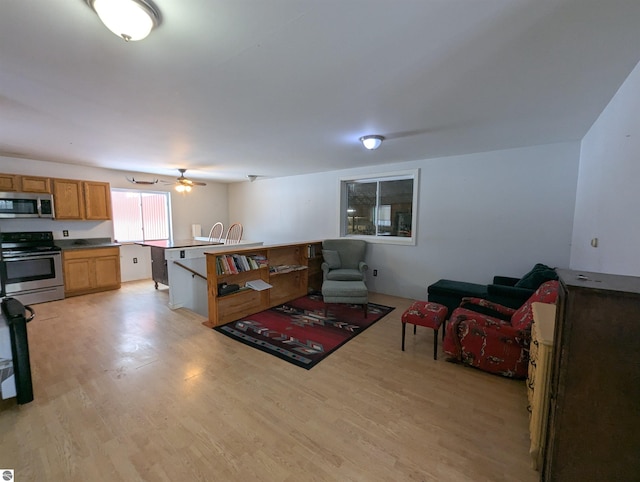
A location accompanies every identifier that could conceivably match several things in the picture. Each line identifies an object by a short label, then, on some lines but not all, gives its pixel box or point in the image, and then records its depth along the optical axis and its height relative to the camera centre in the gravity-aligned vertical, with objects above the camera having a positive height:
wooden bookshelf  3.48 -0.89
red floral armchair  2.30 -1.06
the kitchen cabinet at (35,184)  4.34 +0.63
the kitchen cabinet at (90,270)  4.68 -0.92
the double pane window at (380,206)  4.73 +0.33
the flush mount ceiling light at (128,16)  1.18 +0.97
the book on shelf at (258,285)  3.87 -0.94
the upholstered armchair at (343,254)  4.79 -0.57
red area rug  2.87 -1.39
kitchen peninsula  3.88 -0.87
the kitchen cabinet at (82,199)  4.68 +0.41
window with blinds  5.77 +0.16
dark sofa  2.96 -0.87
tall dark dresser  1.09 -0.69
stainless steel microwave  4.23 +0.27
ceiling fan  4.82 +0.71
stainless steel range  4.14 -0.76
